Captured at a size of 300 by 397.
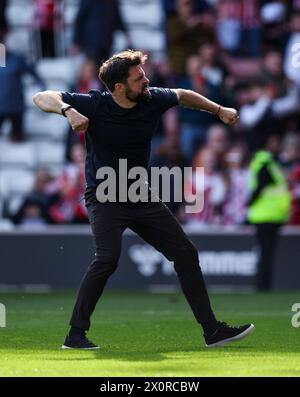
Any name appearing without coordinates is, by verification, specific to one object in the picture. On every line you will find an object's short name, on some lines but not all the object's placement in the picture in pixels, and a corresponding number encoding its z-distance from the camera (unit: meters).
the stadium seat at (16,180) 20.14
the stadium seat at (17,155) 20.61
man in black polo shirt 9.81
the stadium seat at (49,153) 20.66
